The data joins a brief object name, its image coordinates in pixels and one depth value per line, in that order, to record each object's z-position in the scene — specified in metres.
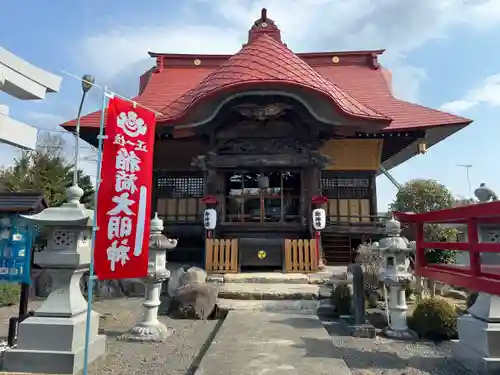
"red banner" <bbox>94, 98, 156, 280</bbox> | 4.15
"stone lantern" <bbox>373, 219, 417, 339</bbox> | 6.07
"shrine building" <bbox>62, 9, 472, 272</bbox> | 10.87
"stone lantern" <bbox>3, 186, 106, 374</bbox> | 4.34
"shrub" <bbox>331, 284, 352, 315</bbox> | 7.30
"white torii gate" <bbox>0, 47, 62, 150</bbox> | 3.68
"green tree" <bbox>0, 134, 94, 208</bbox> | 16.31
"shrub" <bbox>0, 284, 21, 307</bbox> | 8.86
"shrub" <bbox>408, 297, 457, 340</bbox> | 5.96
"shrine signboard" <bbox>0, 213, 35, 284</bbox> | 5.50
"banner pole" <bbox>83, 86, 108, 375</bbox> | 3.82
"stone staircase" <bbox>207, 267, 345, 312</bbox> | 7.56
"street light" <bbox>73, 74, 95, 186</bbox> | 4.05
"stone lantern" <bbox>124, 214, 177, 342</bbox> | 5.78
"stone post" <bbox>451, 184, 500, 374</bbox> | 4.32
